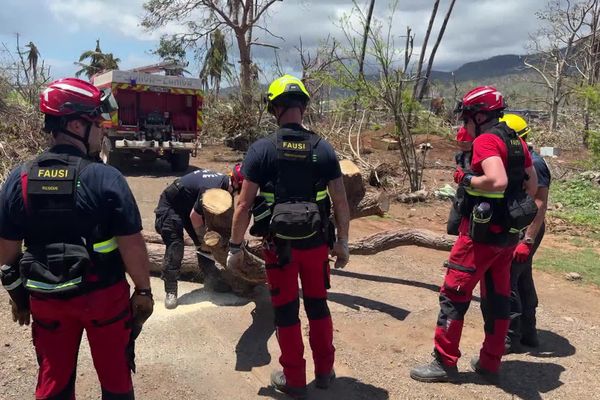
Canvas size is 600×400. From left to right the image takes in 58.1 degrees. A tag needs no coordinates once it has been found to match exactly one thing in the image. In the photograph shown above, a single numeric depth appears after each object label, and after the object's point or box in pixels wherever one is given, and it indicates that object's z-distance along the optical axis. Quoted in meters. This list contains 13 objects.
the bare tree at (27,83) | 15.11
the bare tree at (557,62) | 22.84
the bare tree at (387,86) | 9.77
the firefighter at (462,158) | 3.71
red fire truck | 12.98
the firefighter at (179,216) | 4.89
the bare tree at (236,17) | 20.45
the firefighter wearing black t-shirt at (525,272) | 4.04
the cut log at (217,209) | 4.61
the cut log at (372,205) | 6.14
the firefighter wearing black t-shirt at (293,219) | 3.30
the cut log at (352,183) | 5.87
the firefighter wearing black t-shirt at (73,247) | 2.33
